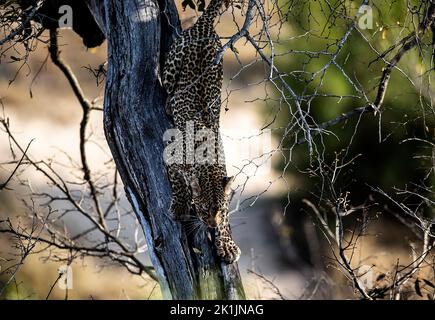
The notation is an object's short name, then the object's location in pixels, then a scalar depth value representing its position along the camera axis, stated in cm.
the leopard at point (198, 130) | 513
